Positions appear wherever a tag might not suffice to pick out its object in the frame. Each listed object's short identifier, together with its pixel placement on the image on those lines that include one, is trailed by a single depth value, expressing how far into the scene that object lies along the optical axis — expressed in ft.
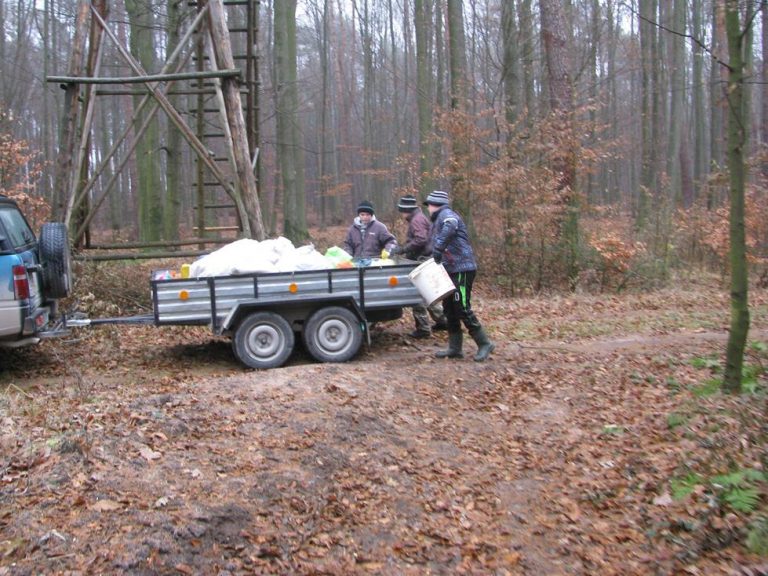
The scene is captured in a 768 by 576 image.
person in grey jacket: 33.88
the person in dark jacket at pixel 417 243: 32.91
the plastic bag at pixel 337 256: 30.48
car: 25.41
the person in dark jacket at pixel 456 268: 28.43
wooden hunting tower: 38.83
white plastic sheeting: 28.02
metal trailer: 27.58
